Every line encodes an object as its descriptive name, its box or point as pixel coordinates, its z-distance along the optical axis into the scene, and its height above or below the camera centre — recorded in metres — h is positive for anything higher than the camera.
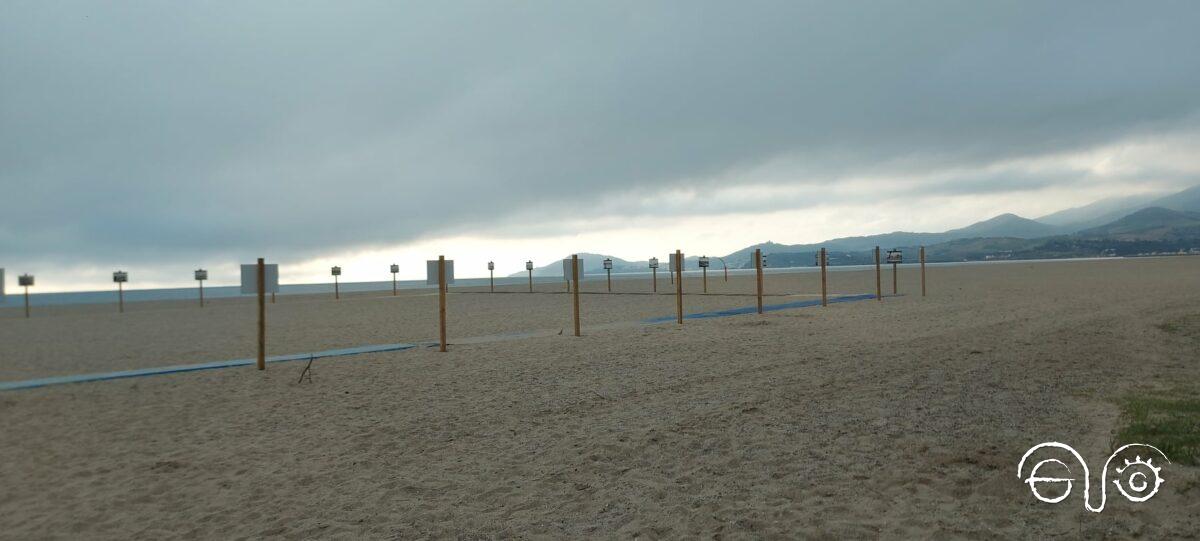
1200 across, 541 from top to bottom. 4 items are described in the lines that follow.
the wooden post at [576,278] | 14.70 -0.17
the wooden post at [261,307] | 11.15 -0.42
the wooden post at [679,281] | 16.25 -0.34
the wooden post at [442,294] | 12.60 -0.36
